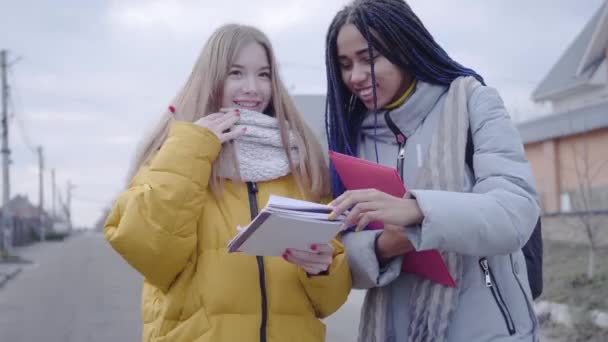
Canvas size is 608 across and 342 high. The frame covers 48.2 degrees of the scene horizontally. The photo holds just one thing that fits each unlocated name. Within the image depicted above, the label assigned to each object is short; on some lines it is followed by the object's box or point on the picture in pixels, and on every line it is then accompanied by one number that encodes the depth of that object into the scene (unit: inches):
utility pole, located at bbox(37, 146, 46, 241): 2161.5
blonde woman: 80.4
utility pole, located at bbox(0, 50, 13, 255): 1111.6
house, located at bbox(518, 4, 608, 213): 613.6
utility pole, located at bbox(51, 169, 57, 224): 2920.8
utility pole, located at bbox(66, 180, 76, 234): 3404.0
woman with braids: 70.5
